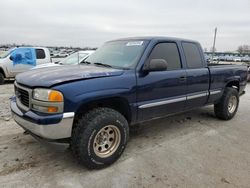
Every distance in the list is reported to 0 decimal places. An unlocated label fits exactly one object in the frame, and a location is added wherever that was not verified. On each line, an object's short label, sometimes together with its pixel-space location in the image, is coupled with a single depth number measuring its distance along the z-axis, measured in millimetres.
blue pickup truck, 2889
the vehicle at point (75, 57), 9143
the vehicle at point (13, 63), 11109
